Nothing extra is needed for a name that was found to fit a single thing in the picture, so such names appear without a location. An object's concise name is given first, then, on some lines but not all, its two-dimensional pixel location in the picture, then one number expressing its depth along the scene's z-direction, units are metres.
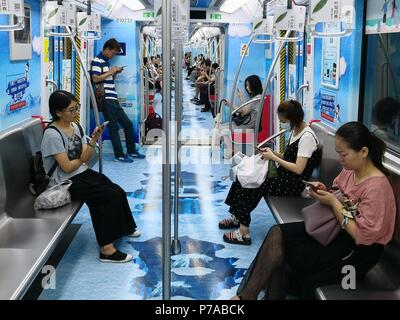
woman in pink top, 2.68
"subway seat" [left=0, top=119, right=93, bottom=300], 2.79
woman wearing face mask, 4.06
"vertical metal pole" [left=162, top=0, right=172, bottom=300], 2.18
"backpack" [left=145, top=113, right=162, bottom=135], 9.85
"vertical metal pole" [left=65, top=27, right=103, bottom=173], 4.96
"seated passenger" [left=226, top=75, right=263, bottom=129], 6.66
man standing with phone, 7.81
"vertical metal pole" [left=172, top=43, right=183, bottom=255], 4.02
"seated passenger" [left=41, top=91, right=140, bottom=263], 3.96
